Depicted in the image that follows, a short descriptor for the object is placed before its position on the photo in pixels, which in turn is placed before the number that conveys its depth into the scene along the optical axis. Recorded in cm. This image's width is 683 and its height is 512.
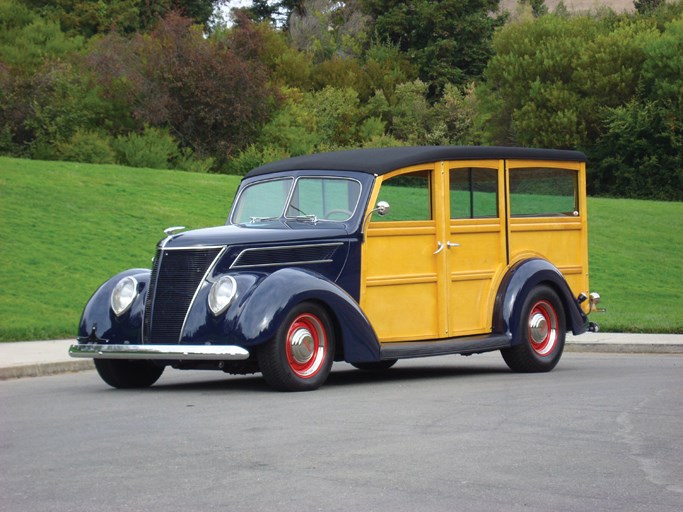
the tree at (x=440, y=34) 7025
